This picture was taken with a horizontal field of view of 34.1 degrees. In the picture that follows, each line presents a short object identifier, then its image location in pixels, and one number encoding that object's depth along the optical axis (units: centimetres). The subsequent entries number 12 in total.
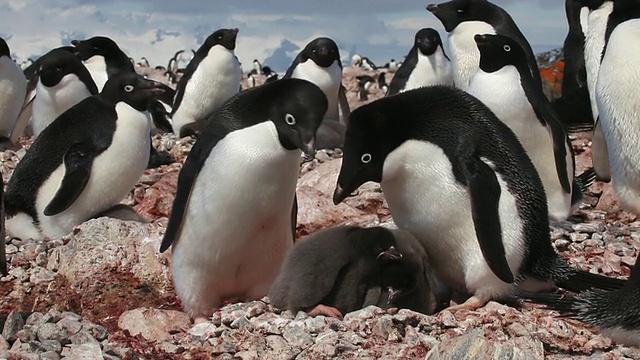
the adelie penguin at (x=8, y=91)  1130
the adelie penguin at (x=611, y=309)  403
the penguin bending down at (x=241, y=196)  488
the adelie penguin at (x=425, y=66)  1141
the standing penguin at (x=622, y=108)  657
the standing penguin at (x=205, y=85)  1205
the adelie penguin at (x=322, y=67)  1177
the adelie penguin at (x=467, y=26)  905
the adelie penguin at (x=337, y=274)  453
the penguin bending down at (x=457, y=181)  458
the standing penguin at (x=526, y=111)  650
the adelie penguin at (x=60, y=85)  1021
